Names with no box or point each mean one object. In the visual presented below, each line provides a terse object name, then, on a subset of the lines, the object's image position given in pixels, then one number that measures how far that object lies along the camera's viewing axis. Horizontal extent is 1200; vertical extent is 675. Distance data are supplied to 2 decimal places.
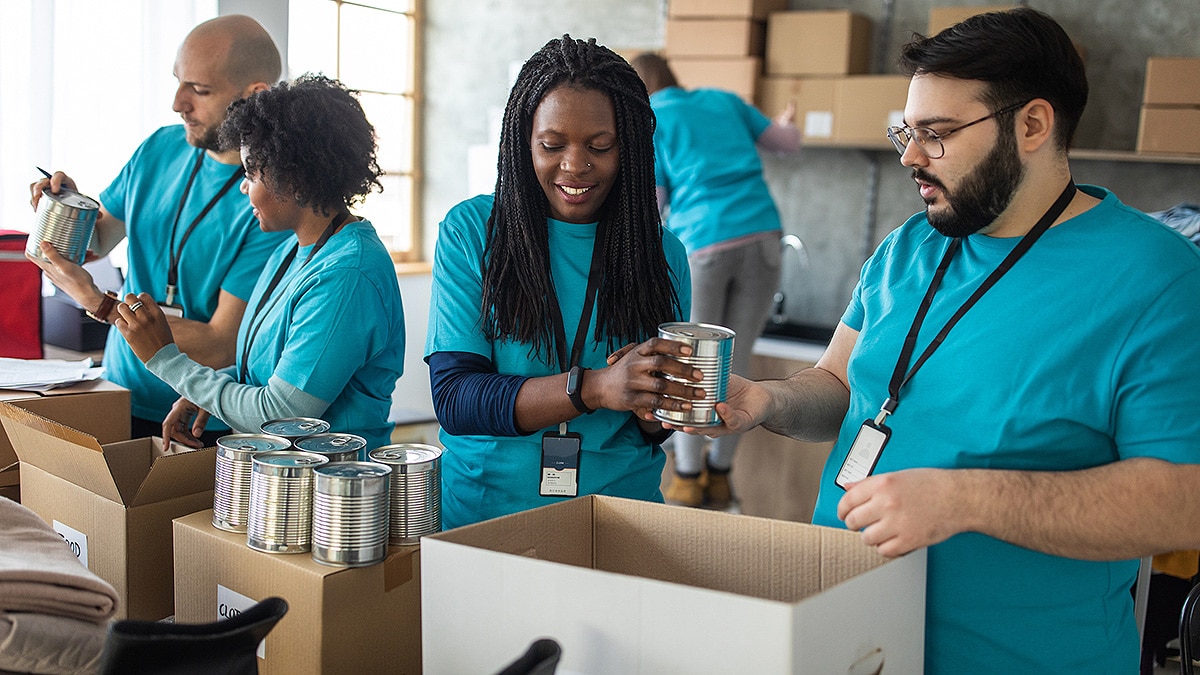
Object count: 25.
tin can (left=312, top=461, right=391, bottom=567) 1.20
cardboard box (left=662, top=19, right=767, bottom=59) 4.88
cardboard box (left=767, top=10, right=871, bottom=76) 4.71
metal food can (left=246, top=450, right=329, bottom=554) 1.25
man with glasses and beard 1.14
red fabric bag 2.50
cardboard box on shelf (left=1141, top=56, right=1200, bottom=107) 3.96
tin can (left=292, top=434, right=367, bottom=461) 1.32
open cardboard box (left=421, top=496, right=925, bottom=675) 0.91
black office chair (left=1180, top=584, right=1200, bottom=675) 1.69
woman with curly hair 1.70
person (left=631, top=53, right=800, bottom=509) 4.14
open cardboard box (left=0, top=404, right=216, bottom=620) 1.49
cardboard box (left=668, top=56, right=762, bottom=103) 4.87
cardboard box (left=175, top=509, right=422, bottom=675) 1.21
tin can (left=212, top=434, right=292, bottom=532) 1.32
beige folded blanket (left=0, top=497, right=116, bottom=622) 1.07
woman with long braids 1.53
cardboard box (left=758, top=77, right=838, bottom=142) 4.76
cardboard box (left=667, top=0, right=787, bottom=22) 4.85
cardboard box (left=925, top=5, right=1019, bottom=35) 4.38
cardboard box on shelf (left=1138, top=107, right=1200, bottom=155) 3.99
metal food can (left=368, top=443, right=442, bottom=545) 1.30
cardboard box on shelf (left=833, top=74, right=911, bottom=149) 4.55
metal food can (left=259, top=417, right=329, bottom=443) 1.40
